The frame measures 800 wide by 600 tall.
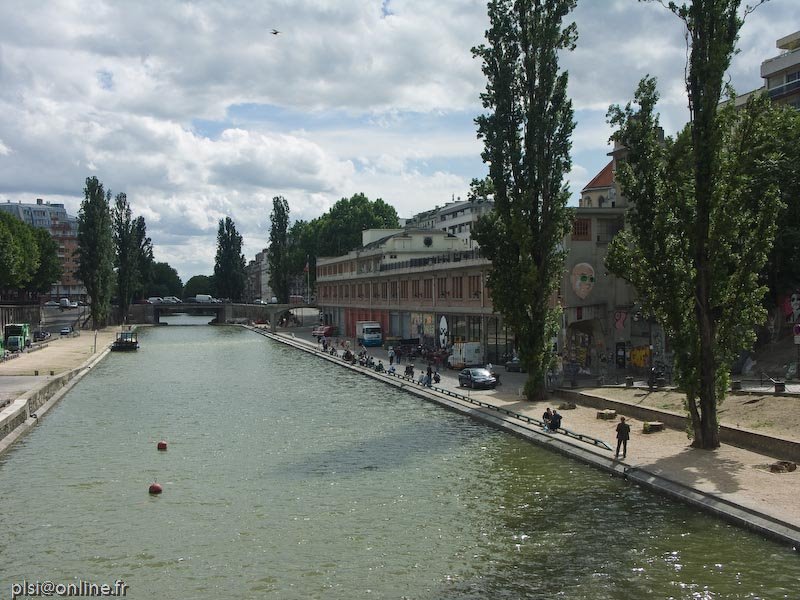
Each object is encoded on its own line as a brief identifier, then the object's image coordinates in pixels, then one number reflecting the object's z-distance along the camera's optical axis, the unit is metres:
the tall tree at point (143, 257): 178.14
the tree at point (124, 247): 154.12
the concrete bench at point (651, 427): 35.53
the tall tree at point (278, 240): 155.62
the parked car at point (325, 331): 112.19
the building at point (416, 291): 67.81
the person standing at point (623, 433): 30.42
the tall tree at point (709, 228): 30.98
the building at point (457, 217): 144.71
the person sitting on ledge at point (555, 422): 36.16
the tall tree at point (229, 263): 197.00
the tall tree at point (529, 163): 45.94
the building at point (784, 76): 67.69
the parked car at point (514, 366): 59.52
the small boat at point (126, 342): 99.31
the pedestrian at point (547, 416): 36.66
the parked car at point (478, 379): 51.69
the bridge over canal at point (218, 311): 167.30
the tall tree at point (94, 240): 132.25
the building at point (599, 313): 55.53
